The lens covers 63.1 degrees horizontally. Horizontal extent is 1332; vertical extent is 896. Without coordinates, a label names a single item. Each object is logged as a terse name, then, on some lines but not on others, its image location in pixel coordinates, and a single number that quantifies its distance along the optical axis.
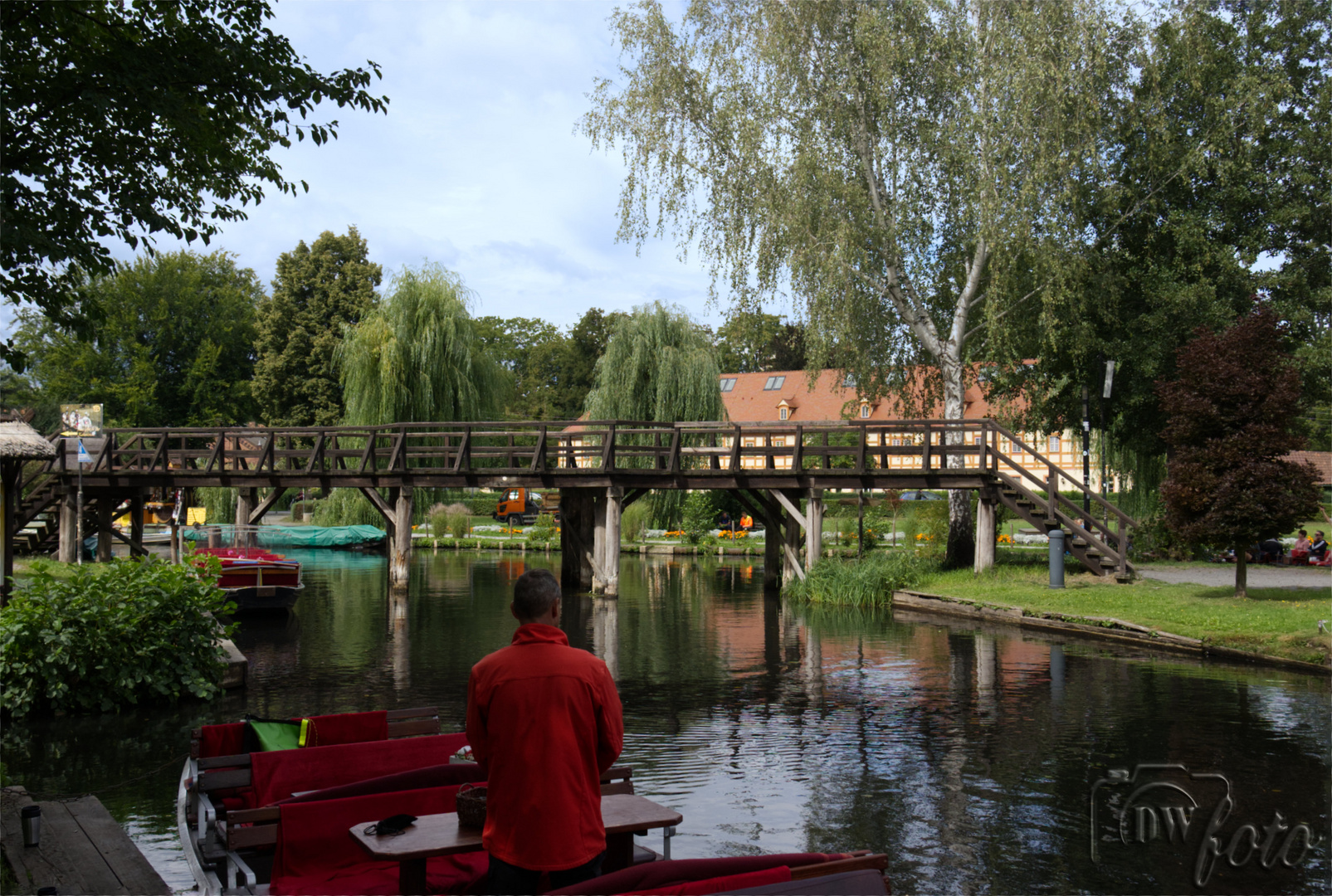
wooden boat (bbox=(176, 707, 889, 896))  3.77
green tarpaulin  39.41
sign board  28.42
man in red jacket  4.02
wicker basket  4.50
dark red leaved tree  16.67
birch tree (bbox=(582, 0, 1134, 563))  22.02
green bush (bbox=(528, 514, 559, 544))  42.00
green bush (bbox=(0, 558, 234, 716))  10.97
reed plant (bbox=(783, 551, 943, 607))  23.11
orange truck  54.78
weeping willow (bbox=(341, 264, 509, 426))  34.19
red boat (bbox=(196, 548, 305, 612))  21.16
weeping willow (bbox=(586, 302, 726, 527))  35.50
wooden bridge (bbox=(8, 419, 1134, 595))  22.62
